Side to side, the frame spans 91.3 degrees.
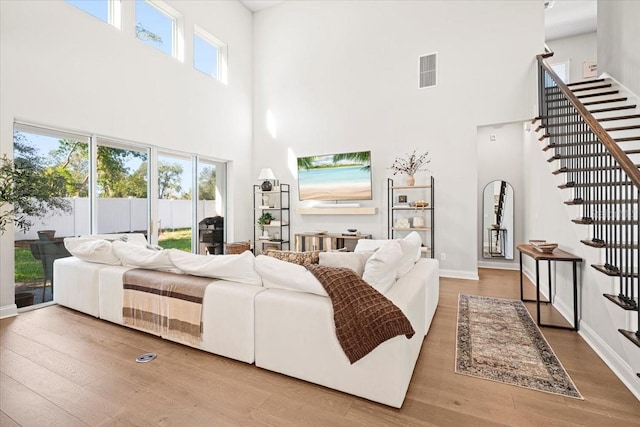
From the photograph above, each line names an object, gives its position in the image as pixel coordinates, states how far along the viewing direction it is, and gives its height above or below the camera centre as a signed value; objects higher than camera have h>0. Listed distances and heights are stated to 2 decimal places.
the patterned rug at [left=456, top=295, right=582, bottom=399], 2.16 -1.16
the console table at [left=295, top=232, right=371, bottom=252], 5.99 -0.59
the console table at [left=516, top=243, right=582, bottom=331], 2.96 -0.46
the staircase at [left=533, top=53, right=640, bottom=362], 2.32 +0.67
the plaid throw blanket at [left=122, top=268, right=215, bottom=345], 2.52 -0.78
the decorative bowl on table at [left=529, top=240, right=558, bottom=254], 3.26 -0.39
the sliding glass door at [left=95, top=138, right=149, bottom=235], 4.54 +0.39
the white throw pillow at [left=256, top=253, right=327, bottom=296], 2.11 -0.46
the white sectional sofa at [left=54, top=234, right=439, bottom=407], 1.84 -0.85
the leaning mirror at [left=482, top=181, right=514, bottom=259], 6.18 -0.19
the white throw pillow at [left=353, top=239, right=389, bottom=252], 3.51 -0.38
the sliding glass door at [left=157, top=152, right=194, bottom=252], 5.46 +0.21
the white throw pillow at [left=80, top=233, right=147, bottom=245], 4.18 -0.33
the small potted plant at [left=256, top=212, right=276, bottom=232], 6.95 -0.16
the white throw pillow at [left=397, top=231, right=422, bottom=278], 2.71 -0.39
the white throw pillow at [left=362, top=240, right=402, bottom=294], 2.16 -0.40
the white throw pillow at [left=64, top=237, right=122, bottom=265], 3.25 -0.42
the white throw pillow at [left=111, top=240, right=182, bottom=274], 2.86 -0.42
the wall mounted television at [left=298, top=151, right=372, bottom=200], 6.08 +0.71
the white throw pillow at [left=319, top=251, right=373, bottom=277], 2.30 -0.36
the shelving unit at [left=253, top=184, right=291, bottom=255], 6.92 -0.05
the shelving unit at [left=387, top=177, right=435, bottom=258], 5.44 -0.02
